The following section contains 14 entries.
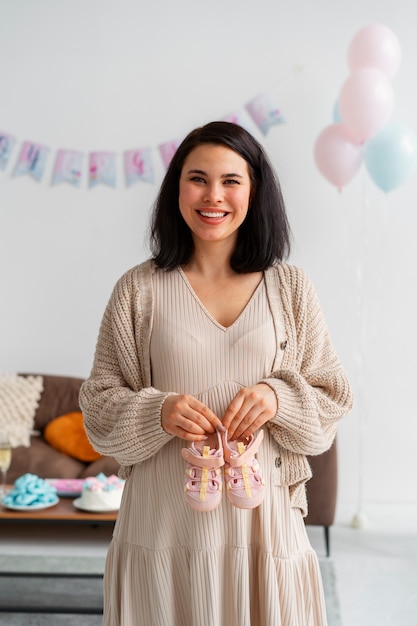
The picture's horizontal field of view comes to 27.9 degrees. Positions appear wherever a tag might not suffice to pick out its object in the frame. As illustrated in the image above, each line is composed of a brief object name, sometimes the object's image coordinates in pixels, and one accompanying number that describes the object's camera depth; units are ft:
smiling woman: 4.71
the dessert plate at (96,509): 10.46
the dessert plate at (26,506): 10.41
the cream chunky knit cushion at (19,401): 14.01
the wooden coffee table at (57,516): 10.28
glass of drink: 10.44
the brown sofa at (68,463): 11.94
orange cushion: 13.46
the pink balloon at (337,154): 12.68
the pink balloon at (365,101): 12.10
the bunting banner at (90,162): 14.53
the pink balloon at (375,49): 12.55
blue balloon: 12.38
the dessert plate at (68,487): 11.27
